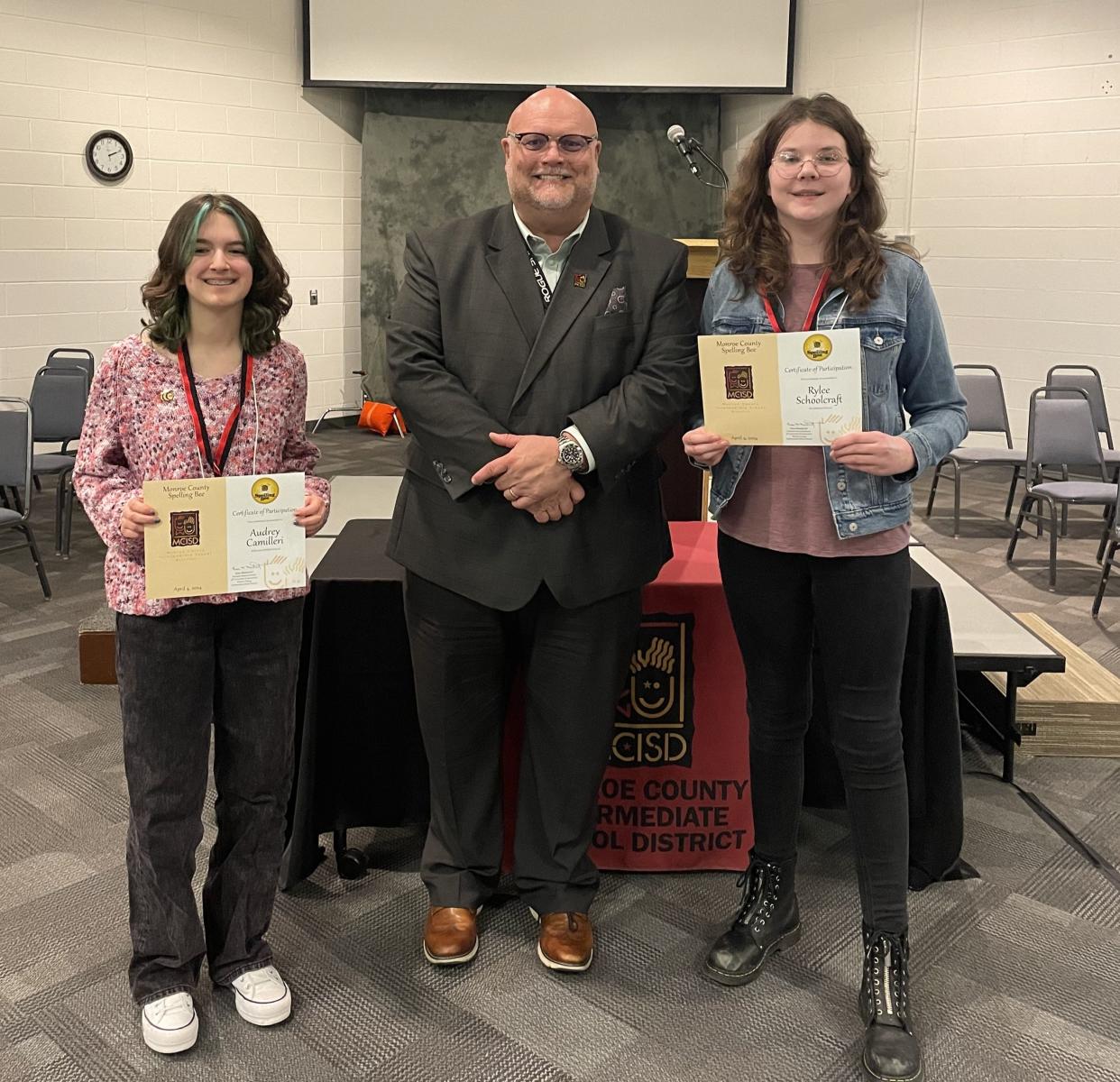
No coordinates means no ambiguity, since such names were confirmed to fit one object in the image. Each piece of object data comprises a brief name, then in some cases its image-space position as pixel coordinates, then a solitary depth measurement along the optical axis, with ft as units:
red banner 7.59
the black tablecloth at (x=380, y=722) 7.52
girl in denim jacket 5.73
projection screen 26.07
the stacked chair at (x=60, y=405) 18.40
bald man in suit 6.05
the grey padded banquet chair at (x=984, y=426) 18.33
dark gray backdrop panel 27.55
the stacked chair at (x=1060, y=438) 17.20
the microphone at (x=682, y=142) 11.60
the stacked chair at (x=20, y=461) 14.47
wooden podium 9.50
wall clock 22.99
